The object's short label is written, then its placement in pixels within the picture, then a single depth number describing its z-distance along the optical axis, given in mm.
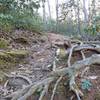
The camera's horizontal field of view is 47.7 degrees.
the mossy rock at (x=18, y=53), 2483
